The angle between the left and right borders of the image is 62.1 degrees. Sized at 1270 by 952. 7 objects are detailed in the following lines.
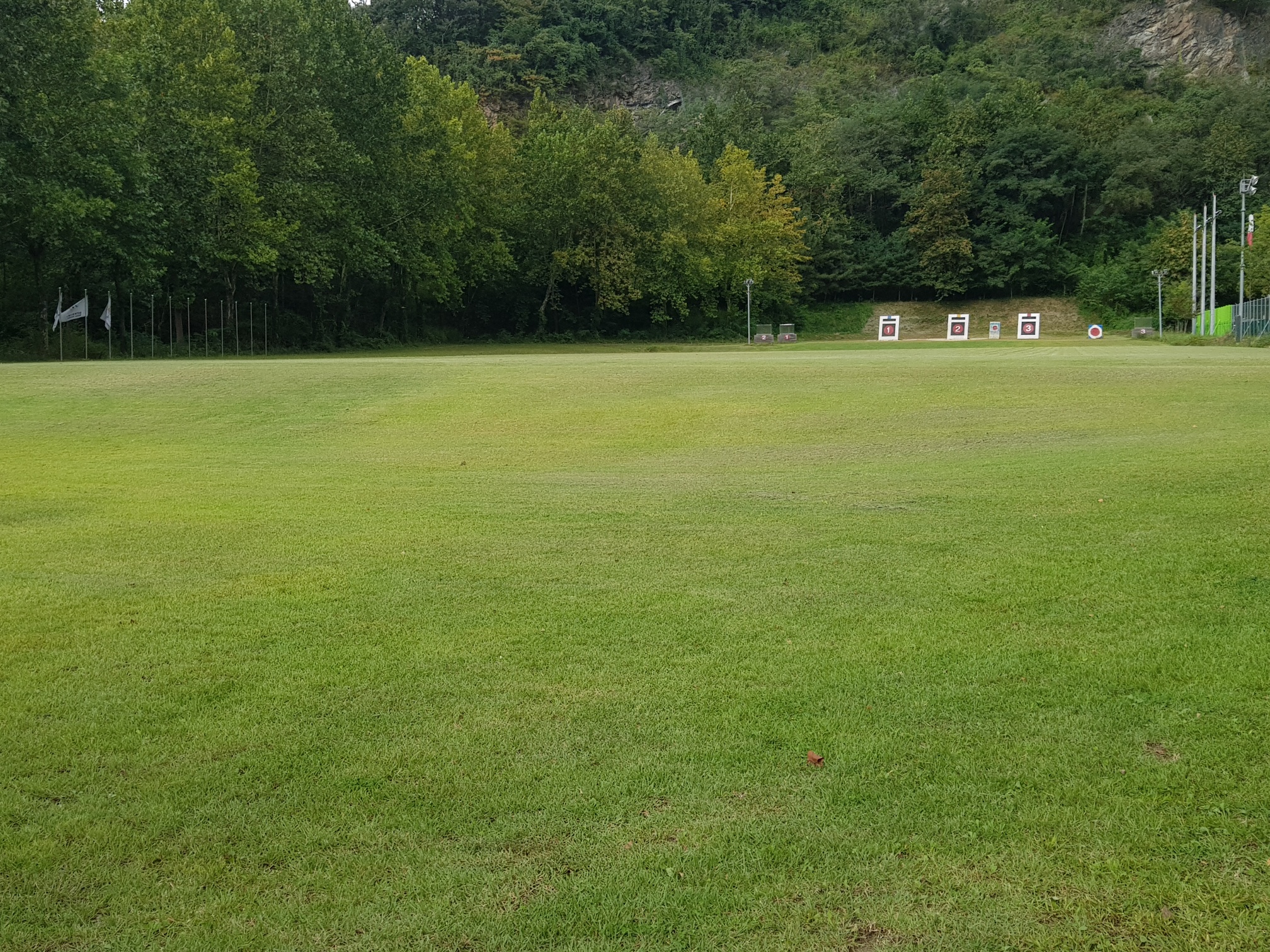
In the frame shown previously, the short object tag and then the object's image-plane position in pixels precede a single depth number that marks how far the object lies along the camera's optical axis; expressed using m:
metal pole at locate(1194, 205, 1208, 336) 60.75
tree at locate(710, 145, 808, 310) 78.94
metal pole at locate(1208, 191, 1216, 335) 58.06
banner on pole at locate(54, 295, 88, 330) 41.88
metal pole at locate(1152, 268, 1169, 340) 75.91
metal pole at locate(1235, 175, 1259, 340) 52.84
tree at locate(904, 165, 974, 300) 88.56
